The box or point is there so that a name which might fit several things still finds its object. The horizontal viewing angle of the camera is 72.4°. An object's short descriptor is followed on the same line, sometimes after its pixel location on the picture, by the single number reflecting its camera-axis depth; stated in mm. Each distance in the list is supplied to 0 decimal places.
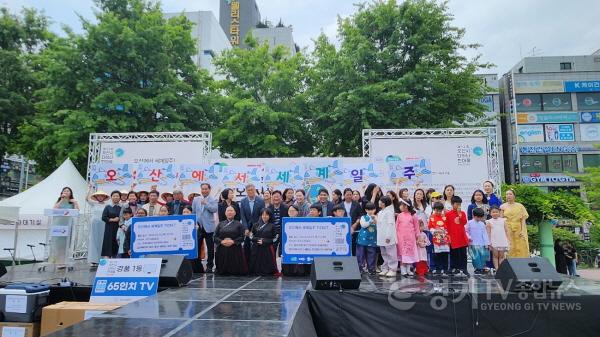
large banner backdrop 9523
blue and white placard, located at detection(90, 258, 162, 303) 5062
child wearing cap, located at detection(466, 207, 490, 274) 7023
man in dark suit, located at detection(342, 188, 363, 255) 7427
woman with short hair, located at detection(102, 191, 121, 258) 8125
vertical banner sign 40688
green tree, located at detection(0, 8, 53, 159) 14633
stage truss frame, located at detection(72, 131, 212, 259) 10047
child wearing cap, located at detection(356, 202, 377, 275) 7012
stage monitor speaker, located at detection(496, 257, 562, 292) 4910
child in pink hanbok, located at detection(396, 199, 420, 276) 6793
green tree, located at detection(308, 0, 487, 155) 12797
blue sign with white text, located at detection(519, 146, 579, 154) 30688
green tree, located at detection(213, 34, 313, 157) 13273
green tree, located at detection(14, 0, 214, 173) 12508
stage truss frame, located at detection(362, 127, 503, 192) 9469
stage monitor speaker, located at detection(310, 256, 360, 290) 4980
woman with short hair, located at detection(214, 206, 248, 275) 6969
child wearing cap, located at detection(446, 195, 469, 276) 6961
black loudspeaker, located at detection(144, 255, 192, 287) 5344
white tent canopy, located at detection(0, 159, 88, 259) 10461
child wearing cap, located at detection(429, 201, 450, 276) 6832
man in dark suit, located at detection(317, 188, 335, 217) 7607
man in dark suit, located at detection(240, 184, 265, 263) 7562
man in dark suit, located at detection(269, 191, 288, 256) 7309
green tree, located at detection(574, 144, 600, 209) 15555
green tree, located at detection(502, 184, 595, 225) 9344
